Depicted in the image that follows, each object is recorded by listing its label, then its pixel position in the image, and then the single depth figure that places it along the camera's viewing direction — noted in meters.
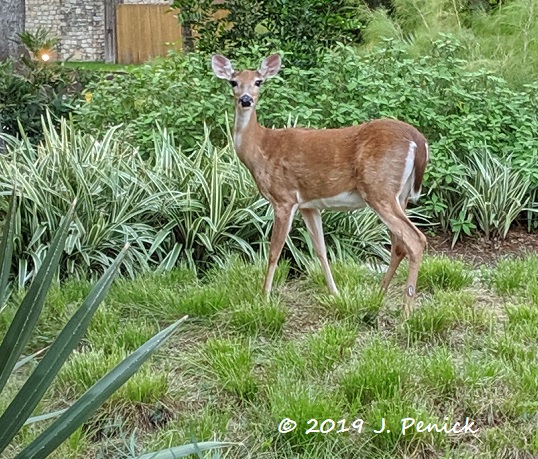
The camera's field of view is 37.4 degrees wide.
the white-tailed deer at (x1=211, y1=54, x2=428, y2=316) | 4.09
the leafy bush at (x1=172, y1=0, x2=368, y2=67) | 7.12
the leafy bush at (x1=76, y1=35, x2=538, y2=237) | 6.26
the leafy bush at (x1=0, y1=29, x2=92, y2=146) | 8.53
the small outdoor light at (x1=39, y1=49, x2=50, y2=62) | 9.59
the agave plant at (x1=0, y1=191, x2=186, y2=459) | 1.72
